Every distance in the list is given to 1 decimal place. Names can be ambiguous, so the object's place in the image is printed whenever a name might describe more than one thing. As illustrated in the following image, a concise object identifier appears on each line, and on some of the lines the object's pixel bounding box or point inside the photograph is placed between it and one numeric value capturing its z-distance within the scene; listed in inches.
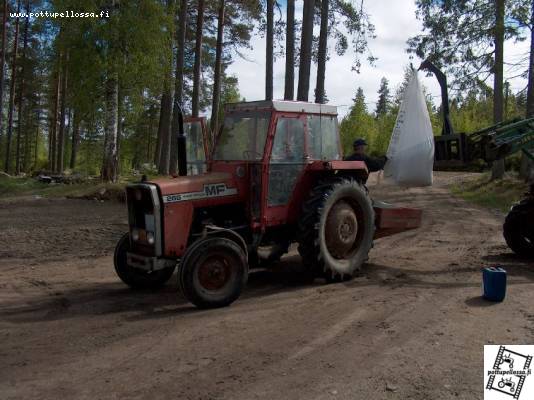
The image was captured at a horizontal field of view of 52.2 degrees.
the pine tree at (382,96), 3235.2
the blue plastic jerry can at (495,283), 247.6
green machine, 319.3
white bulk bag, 302.5
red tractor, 242.7
